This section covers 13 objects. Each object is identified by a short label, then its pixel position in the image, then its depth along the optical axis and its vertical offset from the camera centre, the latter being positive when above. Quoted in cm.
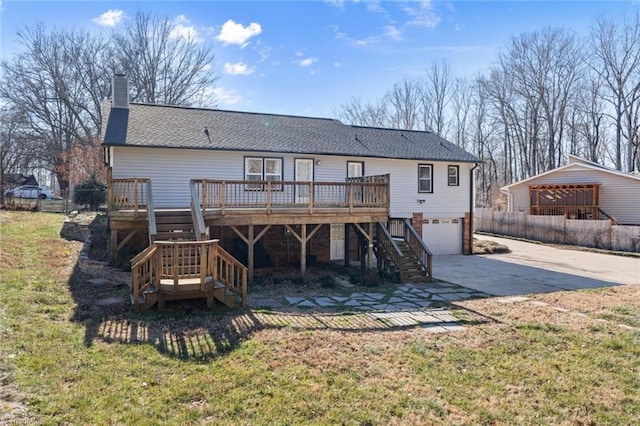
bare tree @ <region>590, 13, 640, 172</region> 3384 +1250
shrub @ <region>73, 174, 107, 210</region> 2141 +103
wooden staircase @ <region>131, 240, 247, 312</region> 763 -128
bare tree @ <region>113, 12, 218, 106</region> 3228 +1208
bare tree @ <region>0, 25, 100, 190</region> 3048 +917
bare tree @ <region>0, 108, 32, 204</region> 3018 +565
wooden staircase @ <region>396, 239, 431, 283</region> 1227 -172
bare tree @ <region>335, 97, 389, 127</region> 4325 +1080
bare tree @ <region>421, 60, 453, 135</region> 4231 +1227
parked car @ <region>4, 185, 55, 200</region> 2973 +159
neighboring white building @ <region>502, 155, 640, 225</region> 2348 +126
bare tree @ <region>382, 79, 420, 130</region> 4306 +1128
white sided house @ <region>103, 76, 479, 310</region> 1187 +128
